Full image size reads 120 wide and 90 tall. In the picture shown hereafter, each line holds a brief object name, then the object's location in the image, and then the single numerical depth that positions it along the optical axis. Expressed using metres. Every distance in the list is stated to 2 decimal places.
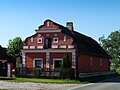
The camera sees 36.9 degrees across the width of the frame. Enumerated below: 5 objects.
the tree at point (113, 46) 58.00
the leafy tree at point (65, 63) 22.35
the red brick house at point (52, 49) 23.89
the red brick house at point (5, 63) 23.35
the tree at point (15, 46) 44.85
